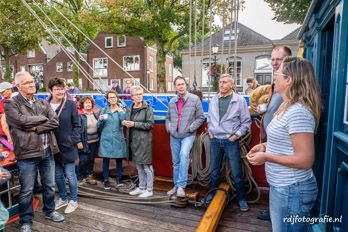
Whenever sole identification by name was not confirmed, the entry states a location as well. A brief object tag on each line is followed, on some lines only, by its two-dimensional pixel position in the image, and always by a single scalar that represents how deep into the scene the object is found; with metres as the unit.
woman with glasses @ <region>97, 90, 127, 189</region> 3.92
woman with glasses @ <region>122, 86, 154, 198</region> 3.71
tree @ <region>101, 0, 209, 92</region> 17.09
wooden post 2.64
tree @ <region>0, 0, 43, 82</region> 19.86
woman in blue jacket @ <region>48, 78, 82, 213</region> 3.22
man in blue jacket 3.29
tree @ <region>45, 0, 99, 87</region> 18.02
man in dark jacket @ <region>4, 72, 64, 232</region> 2.67
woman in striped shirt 1.48
